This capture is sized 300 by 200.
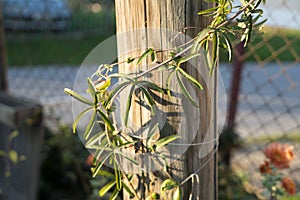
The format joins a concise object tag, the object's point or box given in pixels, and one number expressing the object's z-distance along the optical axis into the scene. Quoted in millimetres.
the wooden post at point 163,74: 743
